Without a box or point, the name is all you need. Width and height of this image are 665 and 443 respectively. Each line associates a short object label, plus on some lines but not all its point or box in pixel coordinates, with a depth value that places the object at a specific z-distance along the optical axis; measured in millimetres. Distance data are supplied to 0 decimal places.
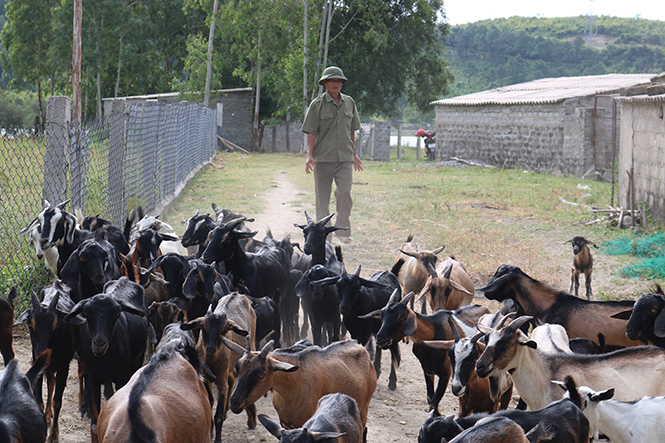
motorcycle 30844
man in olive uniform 9041
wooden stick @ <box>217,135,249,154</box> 30625
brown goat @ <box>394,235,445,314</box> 6684
